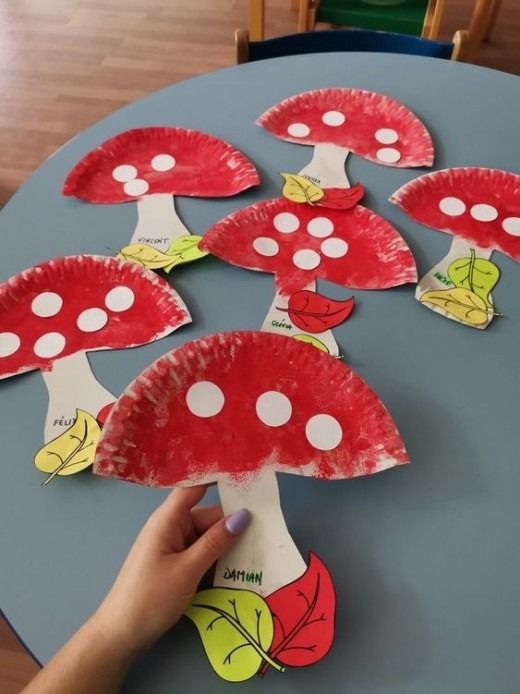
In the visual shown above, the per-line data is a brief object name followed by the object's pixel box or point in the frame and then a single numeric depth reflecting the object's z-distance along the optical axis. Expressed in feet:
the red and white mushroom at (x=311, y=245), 2.63
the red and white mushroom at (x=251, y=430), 1.95
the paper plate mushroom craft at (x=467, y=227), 2.55
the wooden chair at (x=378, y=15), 5.74
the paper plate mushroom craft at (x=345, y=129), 3.11
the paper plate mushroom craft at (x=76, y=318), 2.29
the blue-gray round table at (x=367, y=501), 1.76
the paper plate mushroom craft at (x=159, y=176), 2.77
